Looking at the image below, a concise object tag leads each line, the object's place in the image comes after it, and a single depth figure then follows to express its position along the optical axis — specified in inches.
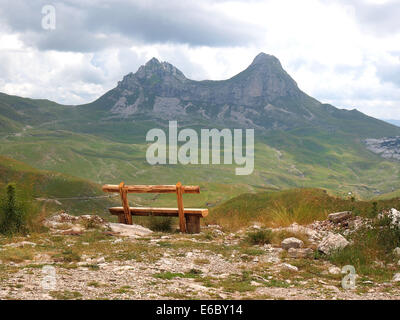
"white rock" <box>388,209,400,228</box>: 428.3
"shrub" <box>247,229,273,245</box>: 482.9
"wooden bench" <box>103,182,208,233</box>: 577.3
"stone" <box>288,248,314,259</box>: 410.6
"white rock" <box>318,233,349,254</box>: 406.3
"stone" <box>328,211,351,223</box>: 542.9
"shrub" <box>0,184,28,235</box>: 484.4
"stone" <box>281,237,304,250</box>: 438.8
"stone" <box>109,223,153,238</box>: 534.3
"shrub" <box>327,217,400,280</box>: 357.7
